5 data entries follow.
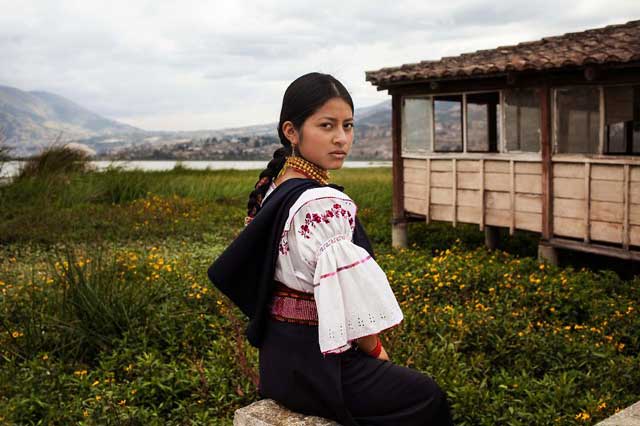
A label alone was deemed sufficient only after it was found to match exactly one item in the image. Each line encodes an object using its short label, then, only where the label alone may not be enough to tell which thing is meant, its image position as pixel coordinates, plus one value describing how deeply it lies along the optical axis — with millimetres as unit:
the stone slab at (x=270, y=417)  2605
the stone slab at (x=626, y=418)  2887
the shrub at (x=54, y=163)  16625
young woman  2289
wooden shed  8852
